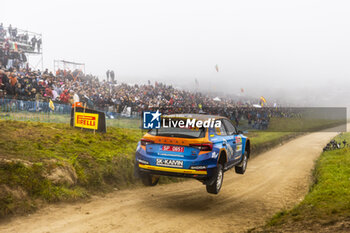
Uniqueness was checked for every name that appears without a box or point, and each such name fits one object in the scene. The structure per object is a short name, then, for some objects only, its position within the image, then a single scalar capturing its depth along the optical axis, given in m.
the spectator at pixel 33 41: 34.64
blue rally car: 7.18
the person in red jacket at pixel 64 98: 21.31
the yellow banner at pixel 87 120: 13.90
